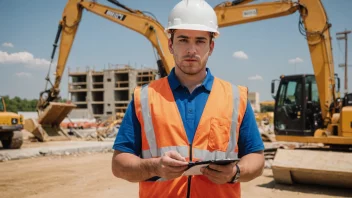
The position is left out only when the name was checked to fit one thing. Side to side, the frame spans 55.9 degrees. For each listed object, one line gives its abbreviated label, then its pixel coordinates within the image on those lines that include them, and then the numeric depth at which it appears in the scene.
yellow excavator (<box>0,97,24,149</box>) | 11.66
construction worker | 1.67
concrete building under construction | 47.54
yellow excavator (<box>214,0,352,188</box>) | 7.44
